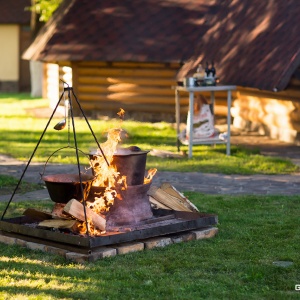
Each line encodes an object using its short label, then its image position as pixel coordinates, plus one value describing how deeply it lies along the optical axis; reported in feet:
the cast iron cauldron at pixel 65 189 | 32.51
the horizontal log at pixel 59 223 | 32.20
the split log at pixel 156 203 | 36.49
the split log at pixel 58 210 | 33.65
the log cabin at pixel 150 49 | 71.14
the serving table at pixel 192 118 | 58.76
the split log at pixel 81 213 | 31.54
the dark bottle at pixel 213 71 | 60.21
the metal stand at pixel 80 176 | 31.23
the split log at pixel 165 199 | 36.49
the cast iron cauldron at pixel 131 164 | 33.22
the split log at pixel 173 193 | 37.42
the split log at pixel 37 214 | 34.09
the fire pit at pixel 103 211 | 31.89
